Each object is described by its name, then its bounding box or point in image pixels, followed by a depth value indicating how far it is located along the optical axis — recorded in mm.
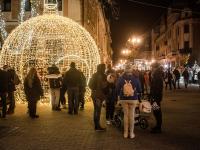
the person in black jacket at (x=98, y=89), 12281
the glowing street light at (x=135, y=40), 41234
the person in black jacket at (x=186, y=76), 35169
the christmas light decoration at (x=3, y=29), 30819
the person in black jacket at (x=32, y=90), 15156
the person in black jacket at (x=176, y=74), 35125
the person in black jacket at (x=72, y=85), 16016
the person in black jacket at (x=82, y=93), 17422
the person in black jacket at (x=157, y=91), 11844
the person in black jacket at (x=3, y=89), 15070
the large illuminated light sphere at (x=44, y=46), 18328
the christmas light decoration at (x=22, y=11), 32800
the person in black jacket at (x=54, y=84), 17141
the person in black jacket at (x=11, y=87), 16219
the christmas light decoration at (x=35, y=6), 32531
